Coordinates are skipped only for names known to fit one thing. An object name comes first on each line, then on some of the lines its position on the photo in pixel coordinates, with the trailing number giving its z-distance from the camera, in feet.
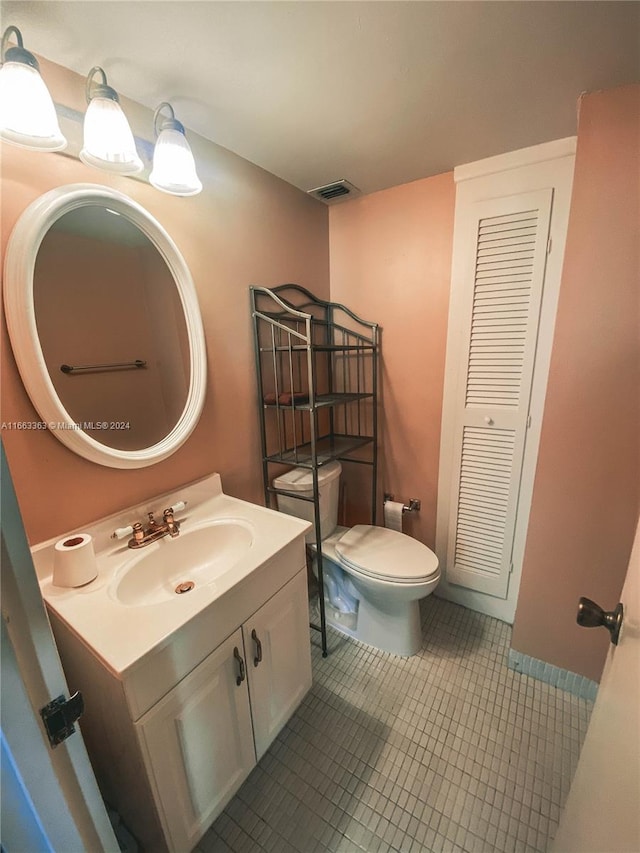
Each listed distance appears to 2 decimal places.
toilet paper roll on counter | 2.97
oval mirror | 2.96
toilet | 4.91
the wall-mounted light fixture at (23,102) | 2.47
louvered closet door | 4.84
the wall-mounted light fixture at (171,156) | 3.42
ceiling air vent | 5.44
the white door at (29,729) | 1.41
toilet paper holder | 6.43
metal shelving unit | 5.12
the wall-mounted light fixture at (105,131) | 2.93
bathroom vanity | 2.57
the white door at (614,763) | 1.56
